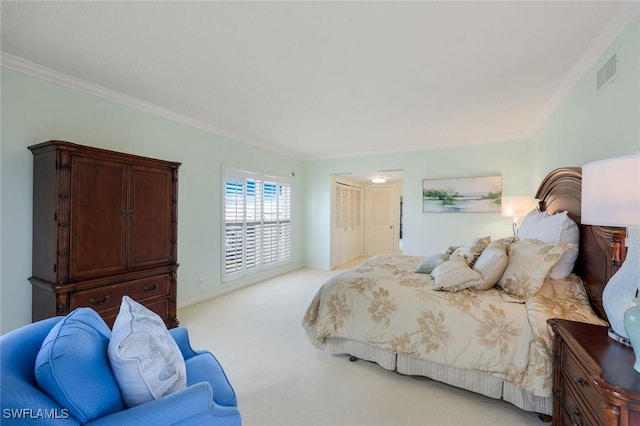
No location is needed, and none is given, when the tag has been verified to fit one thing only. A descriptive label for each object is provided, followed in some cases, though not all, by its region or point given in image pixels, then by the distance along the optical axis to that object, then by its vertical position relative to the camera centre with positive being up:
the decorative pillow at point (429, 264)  2.64 -0.49
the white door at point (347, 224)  6.17 -0.27
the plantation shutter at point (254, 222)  4.25 -0.17
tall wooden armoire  2.15 -0.17
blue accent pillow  0.82 -0.51
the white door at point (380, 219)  7.71 -0.17
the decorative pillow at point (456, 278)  2.05 -0.49
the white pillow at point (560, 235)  1.92 -0.16
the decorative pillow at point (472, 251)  2.39 -0.34
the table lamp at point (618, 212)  0.99 +0.01
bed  1.68 -0.68
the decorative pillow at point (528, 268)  1.83 -0.38
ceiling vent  1.77 +0.97
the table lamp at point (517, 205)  3.54 +0.11
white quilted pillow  0.98 -0.56
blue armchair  0.74 -0.57
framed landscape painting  4.36 +0.31
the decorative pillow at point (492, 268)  2.05 -0.41
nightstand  0.91 -0.63
